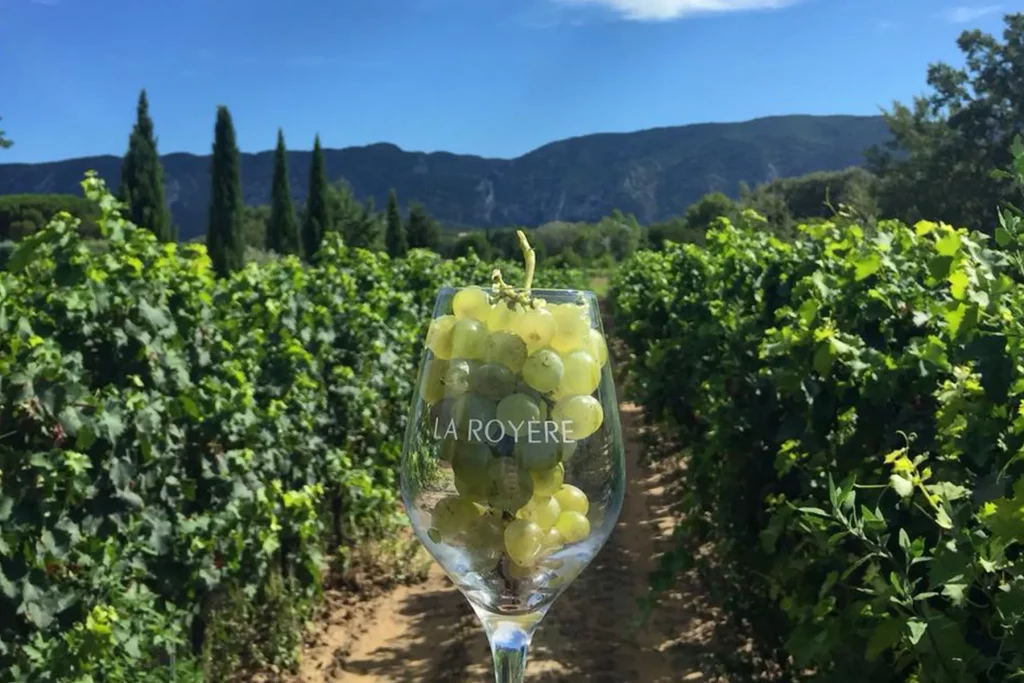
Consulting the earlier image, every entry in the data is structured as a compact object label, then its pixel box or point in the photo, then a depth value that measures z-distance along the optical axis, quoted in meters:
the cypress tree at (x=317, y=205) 50.64
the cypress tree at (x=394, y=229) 55.12
